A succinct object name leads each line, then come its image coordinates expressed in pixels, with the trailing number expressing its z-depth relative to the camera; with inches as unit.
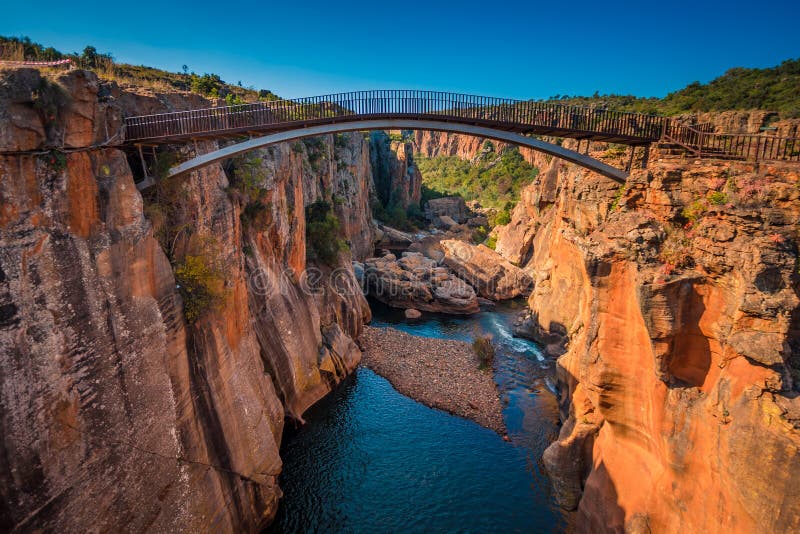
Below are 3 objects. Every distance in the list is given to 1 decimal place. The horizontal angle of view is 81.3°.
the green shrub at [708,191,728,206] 443.5
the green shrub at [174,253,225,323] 525.0
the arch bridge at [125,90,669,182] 616.1
